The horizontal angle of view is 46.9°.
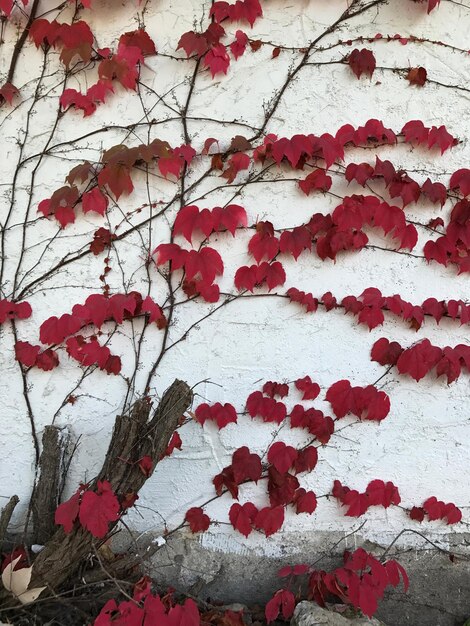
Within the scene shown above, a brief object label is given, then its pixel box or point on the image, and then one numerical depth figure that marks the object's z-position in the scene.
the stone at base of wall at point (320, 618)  1.97
